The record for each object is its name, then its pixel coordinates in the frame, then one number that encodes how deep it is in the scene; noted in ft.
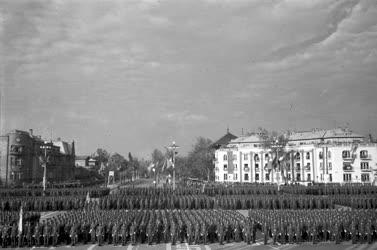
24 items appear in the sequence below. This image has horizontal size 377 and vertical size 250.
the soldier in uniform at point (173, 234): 69.29
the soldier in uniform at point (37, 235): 67.15
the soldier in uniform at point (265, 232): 70.14
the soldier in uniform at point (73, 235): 68.28
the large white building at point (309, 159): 225.76
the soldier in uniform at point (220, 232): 69.26
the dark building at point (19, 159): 234.38
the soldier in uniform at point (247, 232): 70.28
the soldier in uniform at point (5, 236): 66.87
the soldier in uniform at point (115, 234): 68.54
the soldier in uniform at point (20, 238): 66.69
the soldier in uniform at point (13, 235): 67.26
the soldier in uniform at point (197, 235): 68.90
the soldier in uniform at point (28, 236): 67.01
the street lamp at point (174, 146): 160.65
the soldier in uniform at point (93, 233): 69.62
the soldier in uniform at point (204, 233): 69.31
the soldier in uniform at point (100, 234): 68.28
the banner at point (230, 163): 265.91
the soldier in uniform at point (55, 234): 67.62
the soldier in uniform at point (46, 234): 67.36
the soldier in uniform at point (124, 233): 68.33
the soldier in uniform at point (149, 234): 69.19
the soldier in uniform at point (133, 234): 68.69
